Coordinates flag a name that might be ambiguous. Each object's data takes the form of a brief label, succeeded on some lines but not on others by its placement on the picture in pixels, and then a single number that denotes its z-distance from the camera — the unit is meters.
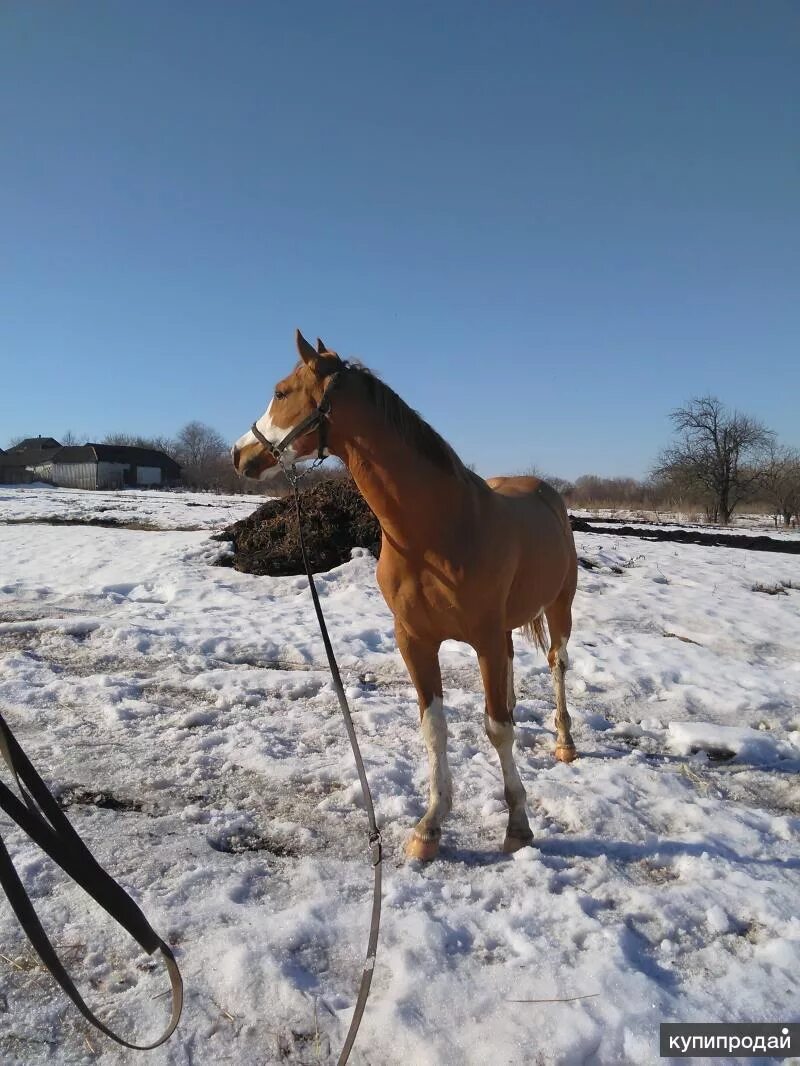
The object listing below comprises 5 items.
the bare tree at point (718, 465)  32.72
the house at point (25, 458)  65.94
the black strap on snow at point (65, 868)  1.33
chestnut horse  2.73
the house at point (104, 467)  59.22
